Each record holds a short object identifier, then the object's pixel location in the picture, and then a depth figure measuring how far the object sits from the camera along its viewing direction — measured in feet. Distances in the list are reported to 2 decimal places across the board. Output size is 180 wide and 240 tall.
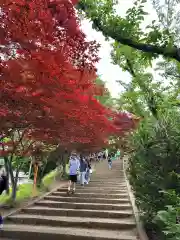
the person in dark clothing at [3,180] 16.80
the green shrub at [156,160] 11.88
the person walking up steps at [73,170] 24.54
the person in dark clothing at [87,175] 32.54
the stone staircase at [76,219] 14.42
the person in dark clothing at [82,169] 30.42
